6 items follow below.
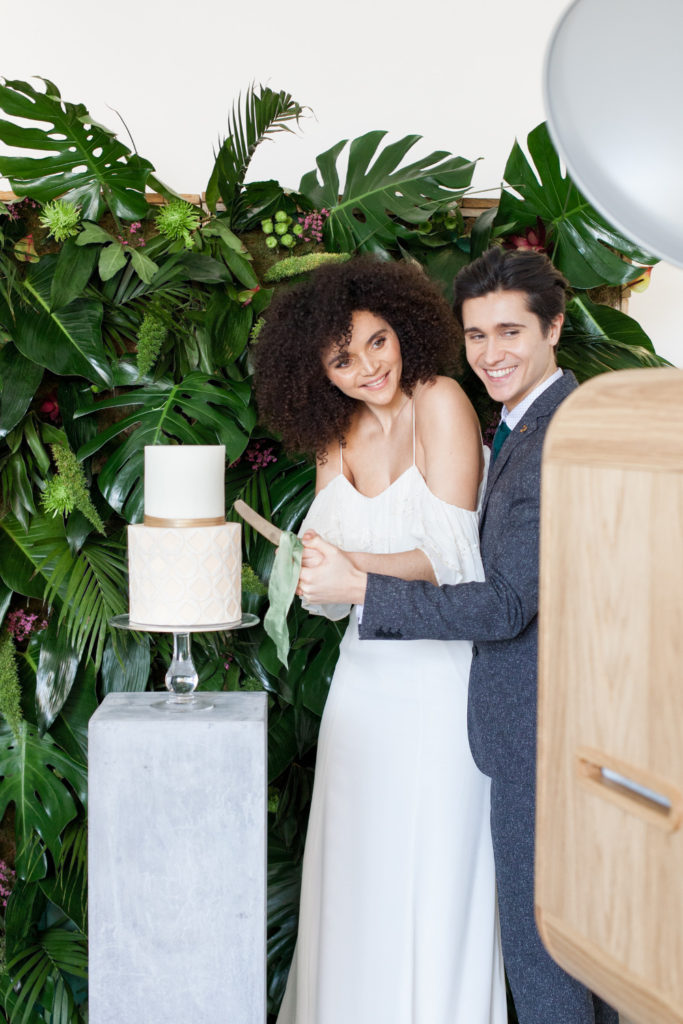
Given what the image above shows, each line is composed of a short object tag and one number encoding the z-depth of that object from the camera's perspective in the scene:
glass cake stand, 1.54
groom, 1.68
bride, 1.86
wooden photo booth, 0.82
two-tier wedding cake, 1.48
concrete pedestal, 1.43
